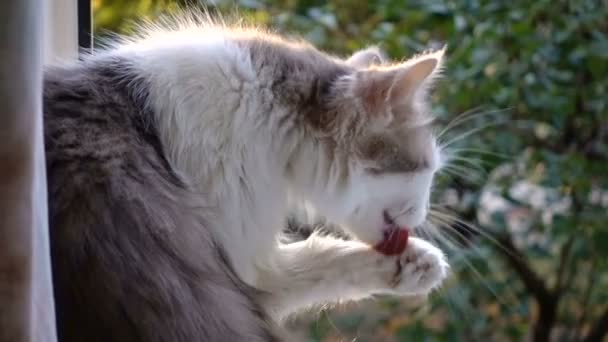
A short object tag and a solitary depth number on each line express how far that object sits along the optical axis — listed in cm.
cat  130
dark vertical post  152
